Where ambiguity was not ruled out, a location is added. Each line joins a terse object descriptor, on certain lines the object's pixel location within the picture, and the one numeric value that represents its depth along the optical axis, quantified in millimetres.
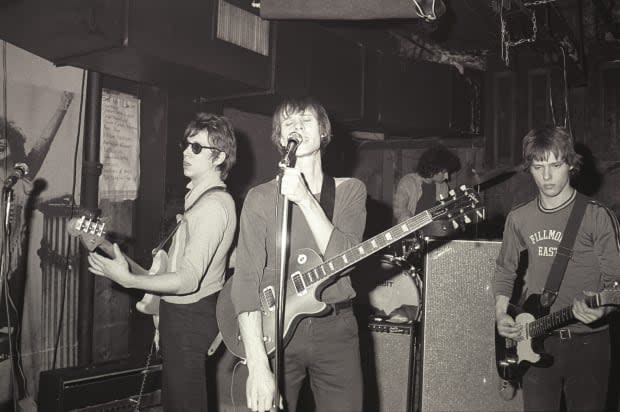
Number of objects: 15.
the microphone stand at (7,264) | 3186
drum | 4177
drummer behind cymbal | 5977
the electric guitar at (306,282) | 2051
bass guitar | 2992
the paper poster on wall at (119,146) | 4020
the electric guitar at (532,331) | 2463
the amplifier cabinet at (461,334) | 3465
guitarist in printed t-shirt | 2498
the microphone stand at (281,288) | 1813
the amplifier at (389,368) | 3613
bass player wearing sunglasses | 2619
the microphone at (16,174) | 3139
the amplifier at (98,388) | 2844
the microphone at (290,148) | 1871
